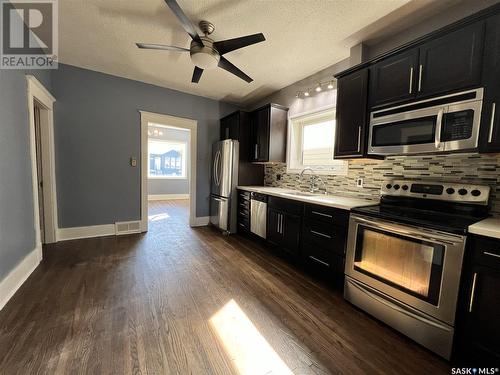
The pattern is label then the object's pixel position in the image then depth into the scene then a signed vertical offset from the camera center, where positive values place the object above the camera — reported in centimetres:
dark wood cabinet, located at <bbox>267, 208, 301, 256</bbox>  260 -78
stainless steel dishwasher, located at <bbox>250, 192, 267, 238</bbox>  317 -68
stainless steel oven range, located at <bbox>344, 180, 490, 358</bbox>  135 -59
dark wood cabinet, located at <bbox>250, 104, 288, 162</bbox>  353 +65
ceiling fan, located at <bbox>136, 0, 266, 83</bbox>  185 +117
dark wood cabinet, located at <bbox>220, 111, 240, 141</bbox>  390 +86
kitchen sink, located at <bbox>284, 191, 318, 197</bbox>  290 -31
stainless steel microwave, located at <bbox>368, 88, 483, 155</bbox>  148 +42
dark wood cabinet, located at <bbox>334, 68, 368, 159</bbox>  212 +63
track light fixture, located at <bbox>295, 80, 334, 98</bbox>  284 +123
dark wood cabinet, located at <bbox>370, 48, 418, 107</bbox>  177 +87
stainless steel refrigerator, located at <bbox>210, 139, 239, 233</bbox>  380 -24
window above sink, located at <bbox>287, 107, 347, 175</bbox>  299 +46
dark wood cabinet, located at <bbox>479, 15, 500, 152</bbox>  136 +59
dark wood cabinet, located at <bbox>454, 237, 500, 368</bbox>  119 -77
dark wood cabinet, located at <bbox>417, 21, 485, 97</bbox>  145 +87
